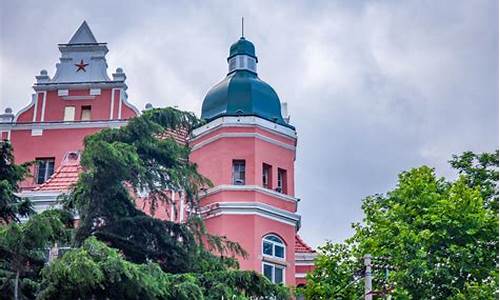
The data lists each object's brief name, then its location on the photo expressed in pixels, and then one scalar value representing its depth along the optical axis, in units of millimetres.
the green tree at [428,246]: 19125
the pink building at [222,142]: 22734
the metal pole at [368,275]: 15117
